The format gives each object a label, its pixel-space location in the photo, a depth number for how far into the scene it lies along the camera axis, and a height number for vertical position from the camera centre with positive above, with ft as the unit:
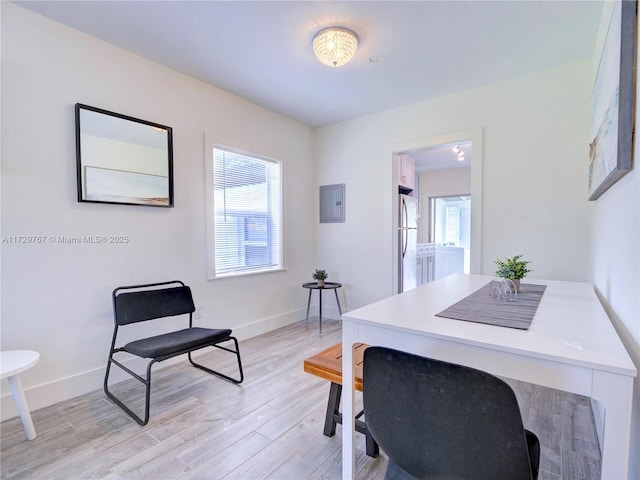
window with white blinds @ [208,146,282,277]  10.18 +0.65
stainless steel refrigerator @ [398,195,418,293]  12.56 -0.50
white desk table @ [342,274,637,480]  2.62 -1.16
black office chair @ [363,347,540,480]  2.45 -1.62
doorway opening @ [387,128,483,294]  9.90 +1.98
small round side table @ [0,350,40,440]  5.41 -2.65
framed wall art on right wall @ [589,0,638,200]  3.71 +1.85
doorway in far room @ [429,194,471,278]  21.94 -0.06
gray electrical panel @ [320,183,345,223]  12.95 +1.21
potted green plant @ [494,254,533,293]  5.82 -0.77
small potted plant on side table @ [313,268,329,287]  12.21 -1.75
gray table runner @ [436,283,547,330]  3.87 -1.12
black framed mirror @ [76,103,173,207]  7.11 +1.81
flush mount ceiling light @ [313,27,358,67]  6.83 +4.20
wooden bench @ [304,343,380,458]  5.18 -2.45
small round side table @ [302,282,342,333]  11.87 -2.12
